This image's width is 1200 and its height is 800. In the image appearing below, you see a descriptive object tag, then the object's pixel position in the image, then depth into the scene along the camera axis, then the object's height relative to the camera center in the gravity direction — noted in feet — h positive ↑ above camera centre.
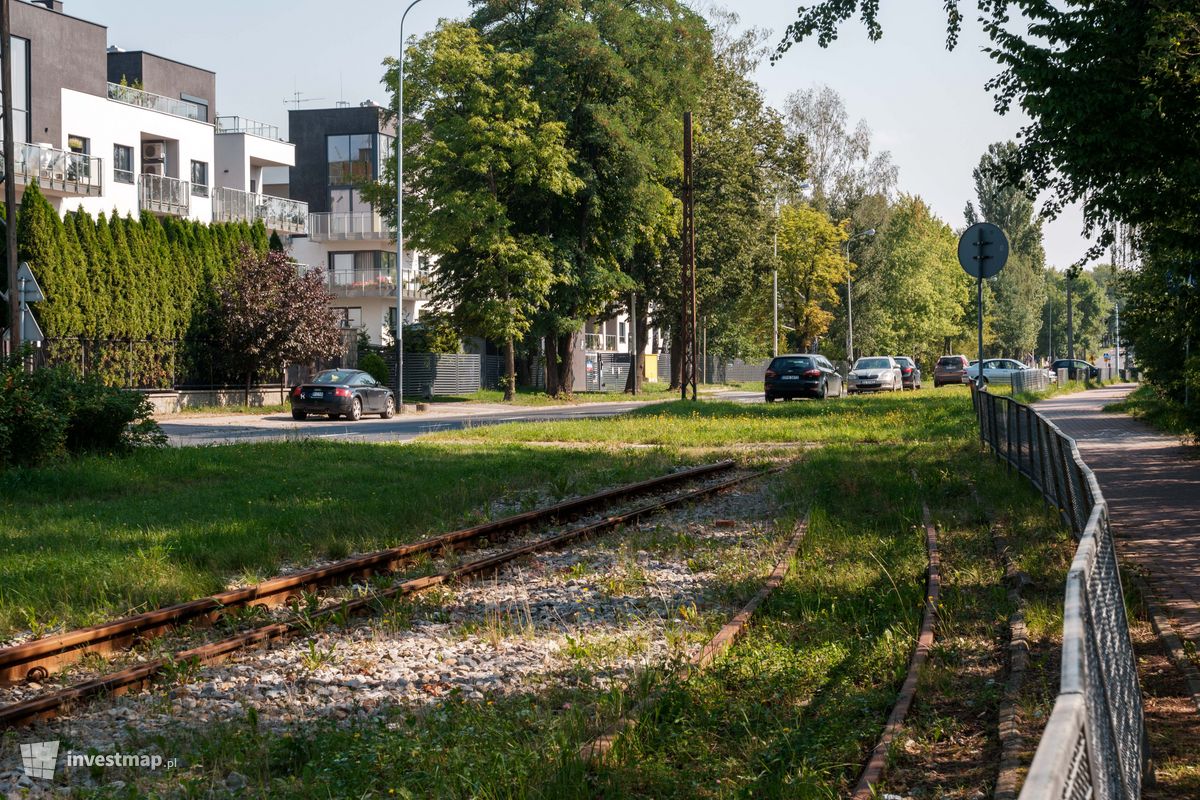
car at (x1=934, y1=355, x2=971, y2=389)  223.51 -2.89
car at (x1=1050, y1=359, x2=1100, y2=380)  228.02 -2.80
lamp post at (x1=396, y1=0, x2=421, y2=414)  134.72 +15.41
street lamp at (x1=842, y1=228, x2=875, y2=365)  263.49 +7.22
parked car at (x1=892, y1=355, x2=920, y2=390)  199.21 -3.10
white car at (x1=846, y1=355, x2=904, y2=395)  170.09 -2.99
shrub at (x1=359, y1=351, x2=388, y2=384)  160.66 -1.31
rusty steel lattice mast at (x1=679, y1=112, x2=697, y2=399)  131.85 +13.30
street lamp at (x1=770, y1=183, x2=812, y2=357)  233.96 +10.60
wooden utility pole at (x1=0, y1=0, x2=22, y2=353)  81.87 +12.67
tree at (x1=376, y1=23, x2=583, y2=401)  144.77 +22.40
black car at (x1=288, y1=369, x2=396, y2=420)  117.29 -3.85
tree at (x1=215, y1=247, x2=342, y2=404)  132.77 +4.20
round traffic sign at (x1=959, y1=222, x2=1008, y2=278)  65.16 +5.45
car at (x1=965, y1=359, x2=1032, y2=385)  203.00 -2.61
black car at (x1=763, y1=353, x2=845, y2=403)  139.23 -2.55
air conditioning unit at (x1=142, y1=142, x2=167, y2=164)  159.74 +25.96
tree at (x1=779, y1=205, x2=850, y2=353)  255.50 +18.54
